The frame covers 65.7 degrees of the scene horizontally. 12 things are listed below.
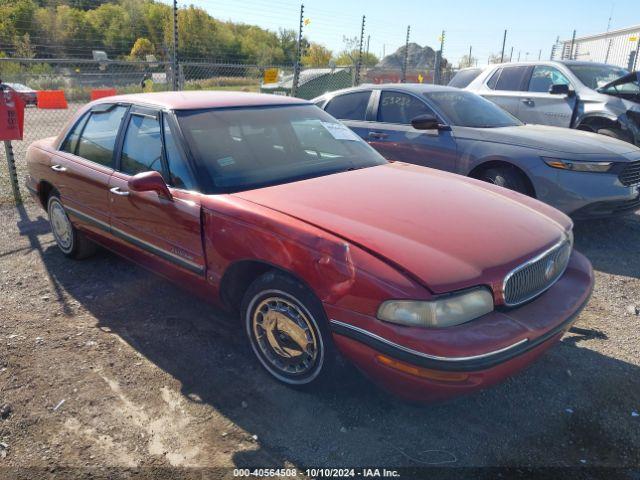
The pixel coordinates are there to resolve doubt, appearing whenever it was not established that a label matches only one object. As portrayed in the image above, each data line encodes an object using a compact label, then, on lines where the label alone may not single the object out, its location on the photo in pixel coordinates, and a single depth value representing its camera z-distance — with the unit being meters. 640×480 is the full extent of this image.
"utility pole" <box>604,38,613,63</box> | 25.50
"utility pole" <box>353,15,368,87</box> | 11.37
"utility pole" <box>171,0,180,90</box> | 8.15
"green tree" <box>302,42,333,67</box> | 52.18
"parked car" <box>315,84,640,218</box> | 4.77
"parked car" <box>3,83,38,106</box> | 16.47
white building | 24.95
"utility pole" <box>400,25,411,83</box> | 12.97
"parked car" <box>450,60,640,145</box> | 6.98
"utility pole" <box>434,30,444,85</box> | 13.84
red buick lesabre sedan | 2.17
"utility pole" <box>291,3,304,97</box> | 9.58
